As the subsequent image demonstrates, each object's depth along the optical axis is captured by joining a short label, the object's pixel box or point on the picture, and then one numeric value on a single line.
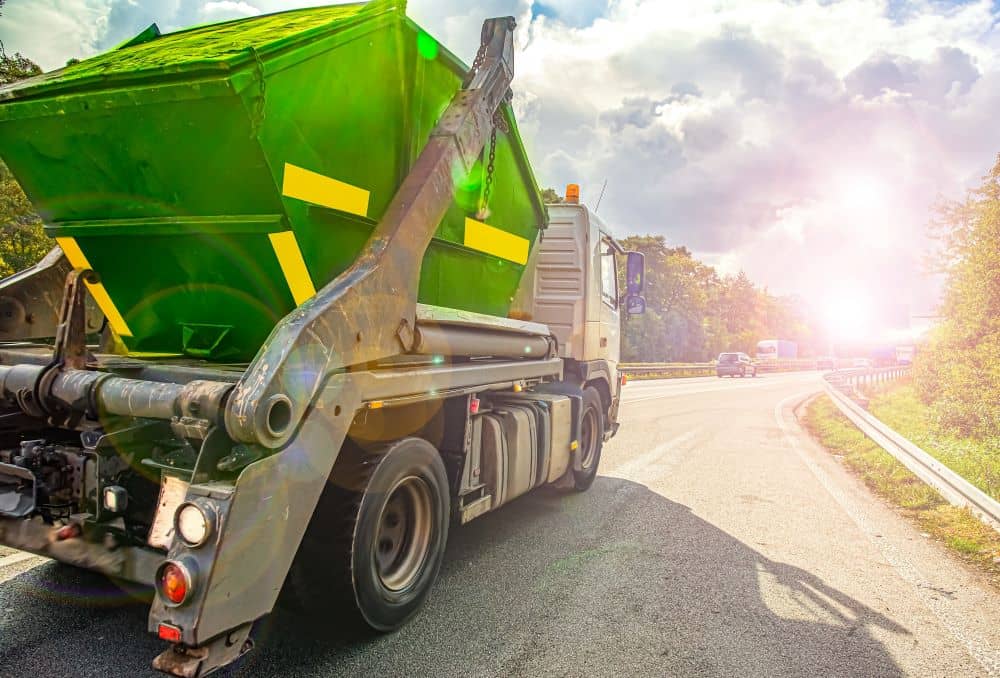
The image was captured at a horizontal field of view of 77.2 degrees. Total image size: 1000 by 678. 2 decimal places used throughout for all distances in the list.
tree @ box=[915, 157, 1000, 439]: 14.40
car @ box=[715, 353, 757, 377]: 39.44
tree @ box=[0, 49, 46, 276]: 13.35
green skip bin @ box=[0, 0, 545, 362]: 2.82
